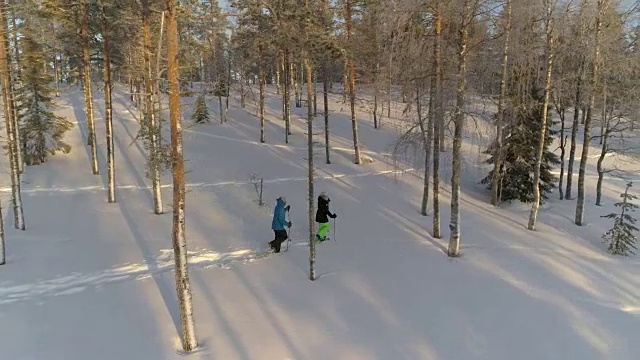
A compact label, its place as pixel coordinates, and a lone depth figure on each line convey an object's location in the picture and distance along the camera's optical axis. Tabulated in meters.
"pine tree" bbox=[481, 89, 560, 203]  19.08
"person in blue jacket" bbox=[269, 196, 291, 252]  12.64
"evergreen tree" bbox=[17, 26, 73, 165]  23.08
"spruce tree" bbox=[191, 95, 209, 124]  33.06
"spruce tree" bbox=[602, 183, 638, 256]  13.10
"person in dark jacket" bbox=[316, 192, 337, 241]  13.24
